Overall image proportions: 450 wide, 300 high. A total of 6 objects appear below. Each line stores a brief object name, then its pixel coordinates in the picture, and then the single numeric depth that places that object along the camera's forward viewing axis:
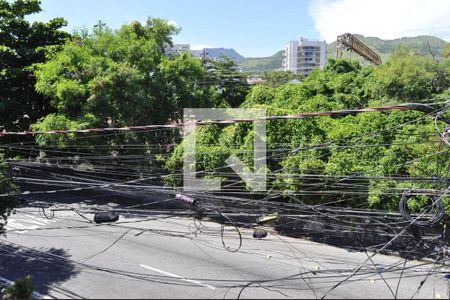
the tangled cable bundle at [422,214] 5.39
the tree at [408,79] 20.67
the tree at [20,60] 16.70
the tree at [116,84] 14.58
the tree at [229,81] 32.31
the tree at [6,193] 8.77
